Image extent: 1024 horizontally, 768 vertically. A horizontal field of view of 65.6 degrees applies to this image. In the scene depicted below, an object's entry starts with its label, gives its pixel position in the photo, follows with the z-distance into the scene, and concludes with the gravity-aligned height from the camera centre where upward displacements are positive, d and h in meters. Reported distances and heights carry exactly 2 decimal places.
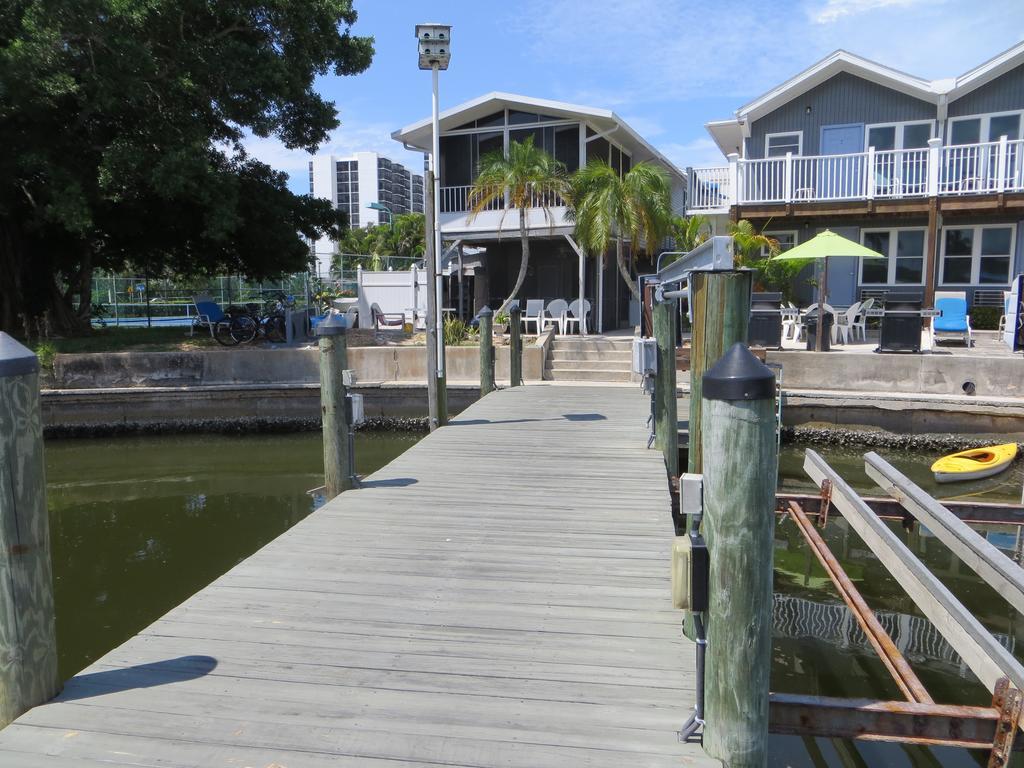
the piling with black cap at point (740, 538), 2.55 -0.76
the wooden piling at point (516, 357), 12.51 -0.82
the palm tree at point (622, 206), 15.96 +2.02
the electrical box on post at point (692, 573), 2.69 -0.91
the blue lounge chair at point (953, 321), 14.51 -0.30
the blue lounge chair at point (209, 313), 17.52 -0.13
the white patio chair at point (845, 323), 15.96 -0.37
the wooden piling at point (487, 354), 10.91 -0.68
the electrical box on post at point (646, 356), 7.42 -0.47
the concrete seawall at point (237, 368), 14.69 -1.12
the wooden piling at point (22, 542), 3.02 -0.90
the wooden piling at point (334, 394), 6.22 -0.68
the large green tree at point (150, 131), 13.41 +3.38
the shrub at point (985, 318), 17.61 -0.30
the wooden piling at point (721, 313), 5.34 -0.05
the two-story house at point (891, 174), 16.67 +2.86
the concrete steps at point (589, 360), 14.30 -1.00
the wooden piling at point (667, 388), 7.52 -0.78
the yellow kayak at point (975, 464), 9.98 -2.02
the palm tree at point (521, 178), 16.84 +2.73
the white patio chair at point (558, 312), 17.76 -0.13
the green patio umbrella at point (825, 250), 13.75 +0.97
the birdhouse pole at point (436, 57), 9.18 +2.89
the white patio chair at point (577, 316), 17.47 -0.23
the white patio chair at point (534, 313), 17.93 -0.16
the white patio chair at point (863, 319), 16.36 -0.30
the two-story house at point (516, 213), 18.92 +2.53
